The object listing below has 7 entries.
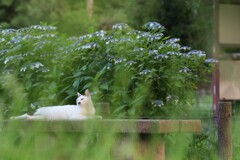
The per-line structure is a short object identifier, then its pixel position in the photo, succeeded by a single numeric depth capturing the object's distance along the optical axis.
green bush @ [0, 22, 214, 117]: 12.40
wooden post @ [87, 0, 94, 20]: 57.13
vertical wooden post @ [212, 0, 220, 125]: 22.28
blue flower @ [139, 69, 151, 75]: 12.33
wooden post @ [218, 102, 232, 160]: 12.16
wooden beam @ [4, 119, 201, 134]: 6.66
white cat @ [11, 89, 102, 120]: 10.35
